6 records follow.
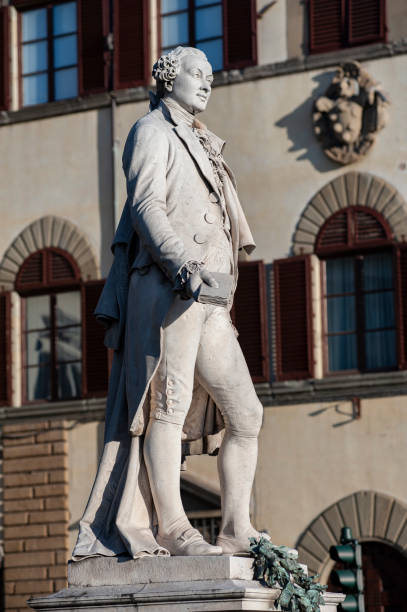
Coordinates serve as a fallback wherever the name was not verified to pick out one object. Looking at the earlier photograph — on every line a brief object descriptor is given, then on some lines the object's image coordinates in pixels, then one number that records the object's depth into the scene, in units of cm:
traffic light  1125
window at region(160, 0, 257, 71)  2297
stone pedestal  808
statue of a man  863
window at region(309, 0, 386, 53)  2216
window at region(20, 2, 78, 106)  2453
